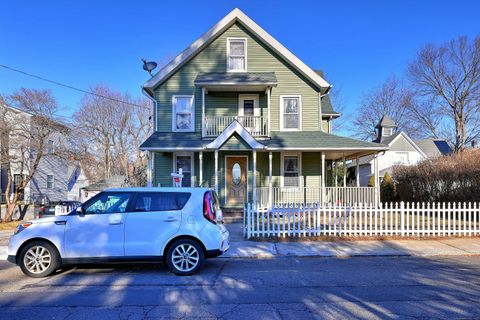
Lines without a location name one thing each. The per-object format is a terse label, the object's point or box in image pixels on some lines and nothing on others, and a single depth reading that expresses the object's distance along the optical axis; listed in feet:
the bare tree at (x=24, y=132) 71.26
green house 54.29
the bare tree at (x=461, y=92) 124.57
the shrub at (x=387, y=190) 77.06
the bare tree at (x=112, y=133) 133.18
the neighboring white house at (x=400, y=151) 118.62
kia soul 21.76
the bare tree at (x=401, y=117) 147.54
